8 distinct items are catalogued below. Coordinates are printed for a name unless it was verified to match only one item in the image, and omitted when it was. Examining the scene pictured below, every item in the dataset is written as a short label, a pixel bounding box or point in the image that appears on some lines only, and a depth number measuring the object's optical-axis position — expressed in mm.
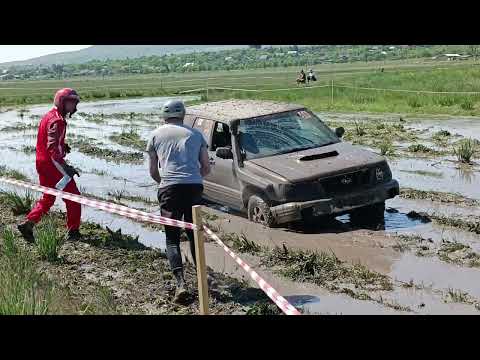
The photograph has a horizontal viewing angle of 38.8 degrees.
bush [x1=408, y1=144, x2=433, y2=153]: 16544
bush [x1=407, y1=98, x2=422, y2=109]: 27344
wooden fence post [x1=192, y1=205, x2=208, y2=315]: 5500
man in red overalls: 8305
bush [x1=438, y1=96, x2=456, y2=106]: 26603
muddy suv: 9219
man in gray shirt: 6789
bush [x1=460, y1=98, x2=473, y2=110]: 24828
